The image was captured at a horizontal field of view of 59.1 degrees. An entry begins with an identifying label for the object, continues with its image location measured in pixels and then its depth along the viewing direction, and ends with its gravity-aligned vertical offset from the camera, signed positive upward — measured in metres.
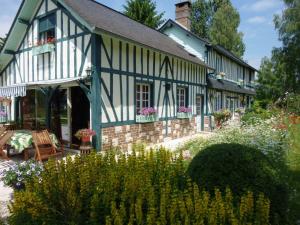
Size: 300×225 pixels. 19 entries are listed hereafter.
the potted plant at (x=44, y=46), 9.98 +2.45
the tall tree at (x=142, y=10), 22.97 +8.67
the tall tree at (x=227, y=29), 30.50 +9.39
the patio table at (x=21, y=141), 7.73 -0.93
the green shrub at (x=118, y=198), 2.66 -1.02
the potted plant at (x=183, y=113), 13.09 -0.18
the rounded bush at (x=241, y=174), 3.18 -0.81
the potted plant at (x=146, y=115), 10.23 -0.23
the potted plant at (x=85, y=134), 8.05 -0.76
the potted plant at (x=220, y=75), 18.31 +2.38
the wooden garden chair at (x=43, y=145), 7.49 -1.06
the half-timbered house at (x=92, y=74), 8.66 +1.38
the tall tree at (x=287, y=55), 22.17 +4.81
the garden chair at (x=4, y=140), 8.05 -0.95
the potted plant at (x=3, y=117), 13.01 -0.39
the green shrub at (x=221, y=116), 17.12 -0.43
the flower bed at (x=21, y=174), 4.38 -1.08
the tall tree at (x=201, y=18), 34.56 +12.01
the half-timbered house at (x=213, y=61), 16.86 +3.46
